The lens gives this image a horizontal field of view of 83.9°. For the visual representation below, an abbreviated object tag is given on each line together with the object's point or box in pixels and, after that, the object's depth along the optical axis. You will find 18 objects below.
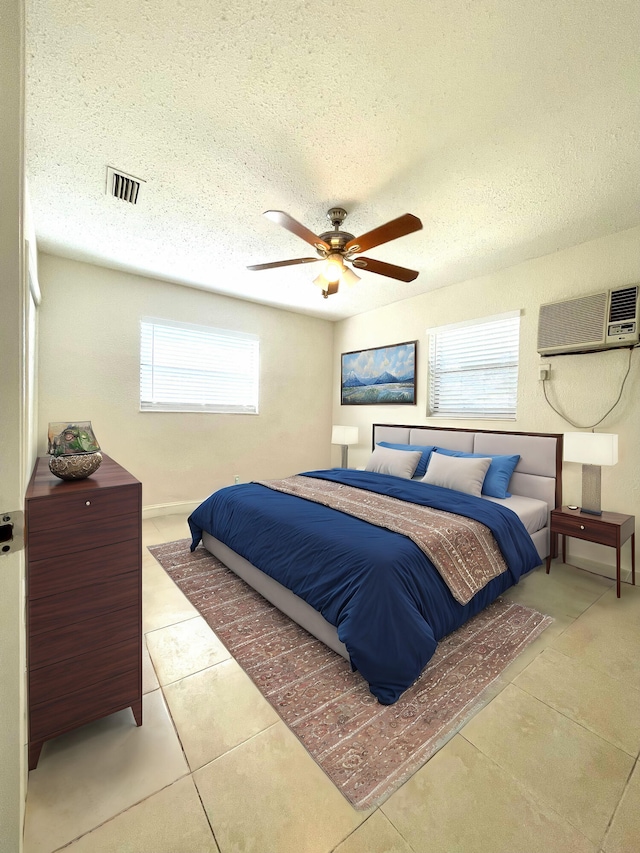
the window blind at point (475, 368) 3.59
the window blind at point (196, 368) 4.02
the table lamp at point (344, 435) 4.82
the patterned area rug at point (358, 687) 1.32
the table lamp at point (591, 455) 2.57
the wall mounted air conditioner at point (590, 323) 2.69
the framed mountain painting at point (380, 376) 4.48
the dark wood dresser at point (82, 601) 1.25
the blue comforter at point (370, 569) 1.60
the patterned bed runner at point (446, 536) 1.98
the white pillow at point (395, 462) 3.68
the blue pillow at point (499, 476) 3.15
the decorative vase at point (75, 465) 1.44
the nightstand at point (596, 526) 2.52
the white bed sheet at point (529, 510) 2.83
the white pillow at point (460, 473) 3.12
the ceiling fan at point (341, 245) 2.04
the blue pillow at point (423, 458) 3.80
